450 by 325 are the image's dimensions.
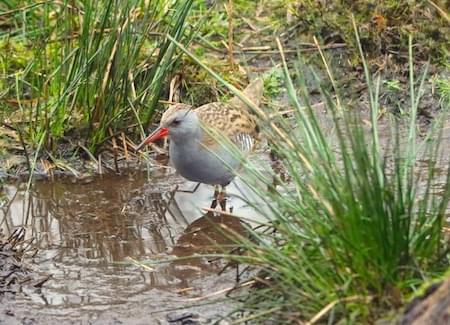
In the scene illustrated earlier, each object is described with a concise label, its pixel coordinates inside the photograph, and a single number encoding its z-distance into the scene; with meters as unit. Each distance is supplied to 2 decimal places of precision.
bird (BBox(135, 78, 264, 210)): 13.23
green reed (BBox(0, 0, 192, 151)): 14.57
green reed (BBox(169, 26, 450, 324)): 8.69
